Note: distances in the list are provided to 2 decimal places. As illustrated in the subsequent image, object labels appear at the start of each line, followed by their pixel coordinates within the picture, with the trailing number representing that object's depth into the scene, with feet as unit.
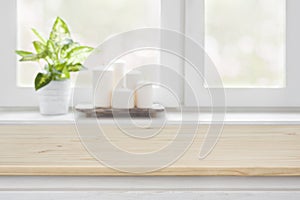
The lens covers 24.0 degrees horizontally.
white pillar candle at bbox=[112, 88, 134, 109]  8.29
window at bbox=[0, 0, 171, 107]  8.94
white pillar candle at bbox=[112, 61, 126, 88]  8.48
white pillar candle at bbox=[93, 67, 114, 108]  8.40
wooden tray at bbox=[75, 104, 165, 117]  8.24
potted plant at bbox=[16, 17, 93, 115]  8.37
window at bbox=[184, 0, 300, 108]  8.89
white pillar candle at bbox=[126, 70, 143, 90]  8.39
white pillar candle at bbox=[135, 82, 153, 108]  8.34
